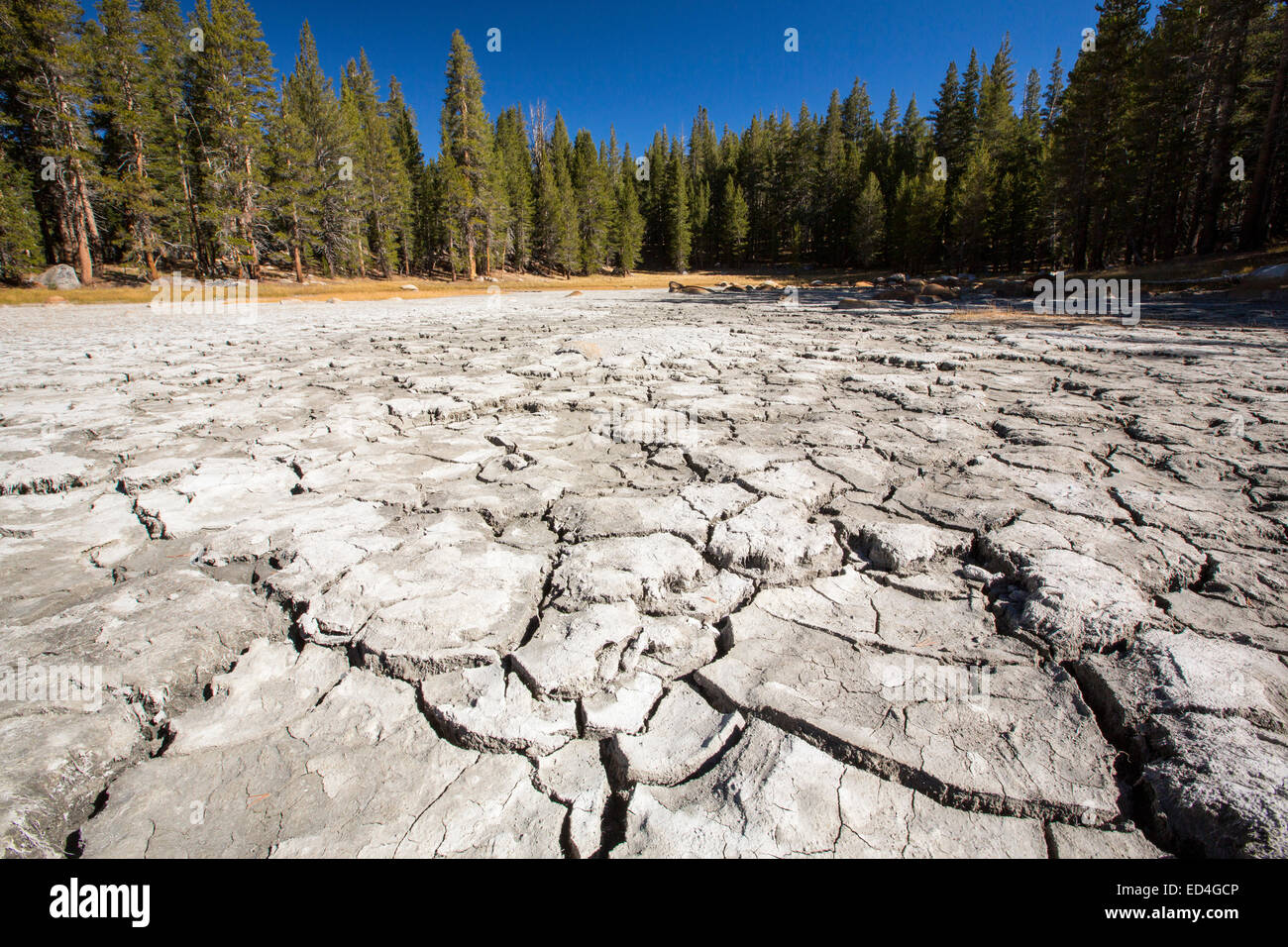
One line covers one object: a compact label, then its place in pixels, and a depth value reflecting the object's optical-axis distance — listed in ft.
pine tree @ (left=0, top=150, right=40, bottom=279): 73.61
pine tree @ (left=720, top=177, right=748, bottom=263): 157.58
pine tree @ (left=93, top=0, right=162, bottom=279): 73.31
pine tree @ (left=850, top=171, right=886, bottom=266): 122.98
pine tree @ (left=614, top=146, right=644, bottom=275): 145.48
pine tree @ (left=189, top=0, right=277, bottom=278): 74.13
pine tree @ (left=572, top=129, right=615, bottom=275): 138.10
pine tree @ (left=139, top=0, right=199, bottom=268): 80.43
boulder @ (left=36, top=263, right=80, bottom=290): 70.13
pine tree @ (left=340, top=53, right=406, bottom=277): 102.42
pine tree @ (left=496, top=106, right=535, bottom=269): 122.72
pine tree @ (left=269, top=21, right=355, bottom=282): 84.17
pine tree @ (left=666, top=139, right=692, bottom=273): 155.22
